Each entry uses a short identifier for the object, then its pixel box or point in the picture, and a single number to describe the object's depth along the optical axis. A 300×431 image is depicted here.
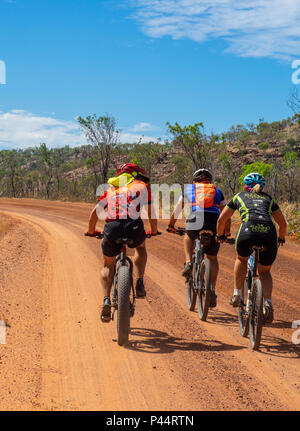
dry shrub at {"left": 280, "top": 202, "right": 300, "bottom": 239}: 15.58
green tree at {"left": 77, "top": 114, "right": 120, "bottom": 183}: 36.75
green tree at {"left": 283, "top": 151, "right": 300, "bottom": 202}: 31.98
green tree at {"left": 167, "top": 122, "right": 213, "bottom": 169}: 27.45
